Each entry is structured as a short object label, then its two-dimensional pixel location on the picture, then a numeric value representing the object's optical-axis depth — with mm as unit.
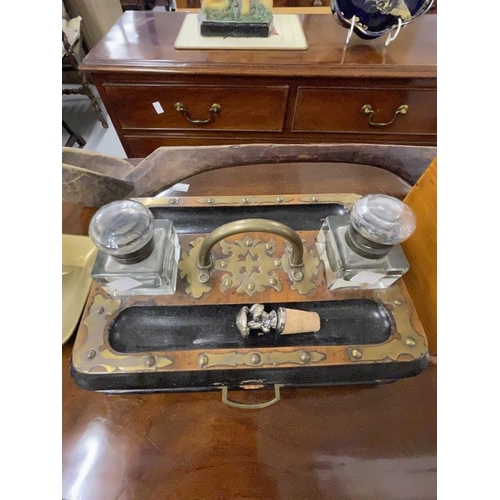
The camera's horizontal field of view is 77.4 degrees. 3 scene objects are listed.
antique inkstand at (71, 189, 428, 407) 416
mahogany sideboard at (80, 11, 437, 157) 917
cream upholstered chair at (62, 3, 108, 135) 1583
